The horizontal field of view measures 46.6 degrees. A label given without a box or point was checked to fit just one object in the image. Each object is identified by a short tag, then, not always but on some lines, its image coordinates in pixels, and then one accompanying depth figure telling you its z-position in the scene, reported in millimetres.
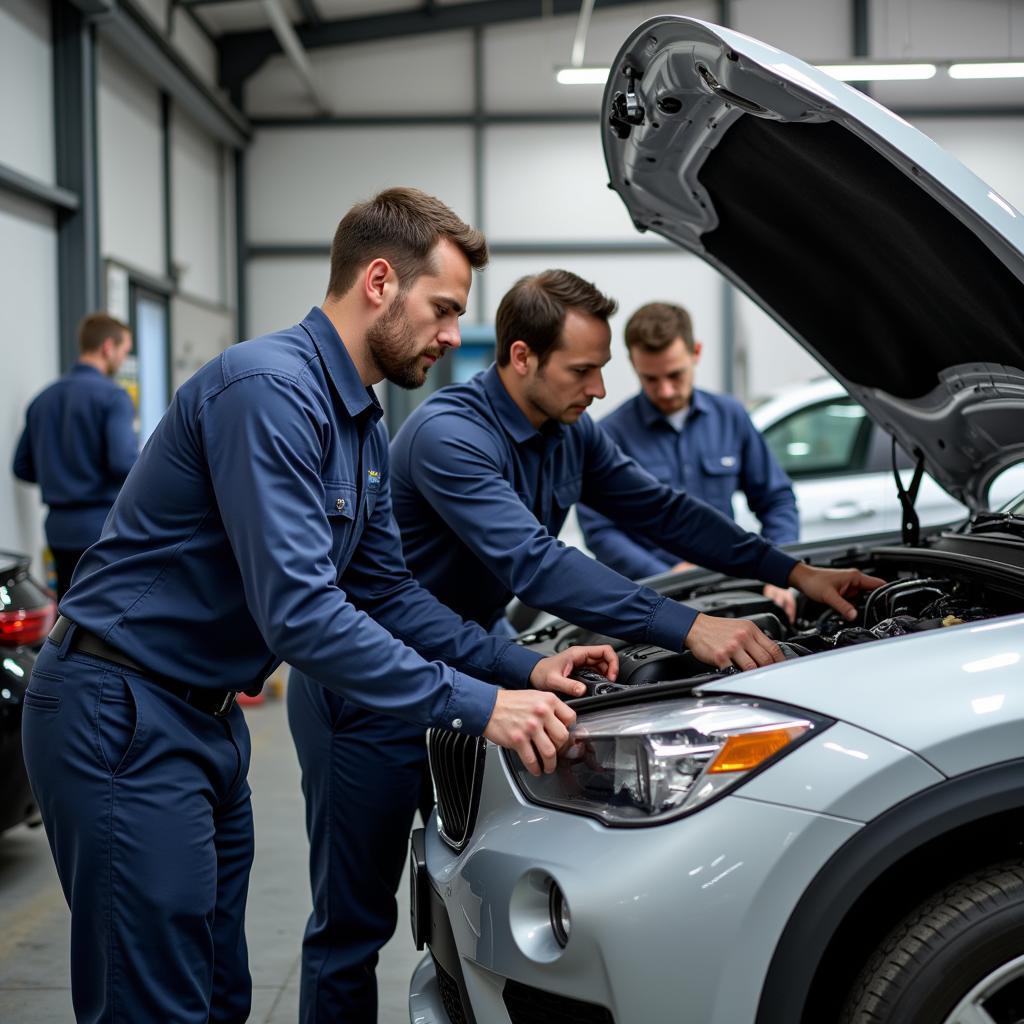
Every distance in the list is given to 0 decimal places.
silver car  1501
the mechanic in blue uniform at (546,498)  2297
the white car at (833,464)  5746
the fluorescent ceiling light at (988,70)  8844
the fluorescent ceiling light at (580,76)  8992
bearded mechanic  1677
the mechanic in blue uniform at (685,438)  3799
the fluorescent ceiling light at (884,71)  8750
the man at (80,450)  5602
